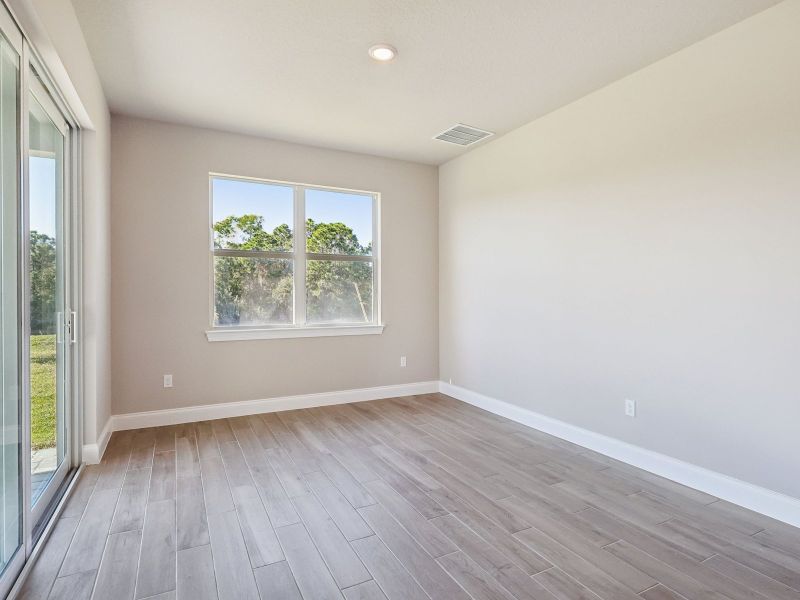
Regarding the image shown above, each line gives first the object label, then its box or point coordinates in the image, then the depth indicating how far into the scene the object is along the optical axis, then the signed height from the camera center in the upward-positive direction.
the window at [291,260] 4.17 +0.43
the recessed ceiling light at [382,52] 2.69 +1.55
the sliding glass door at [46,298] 2.14 +0.03
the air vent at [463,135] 4.04 +1.59
